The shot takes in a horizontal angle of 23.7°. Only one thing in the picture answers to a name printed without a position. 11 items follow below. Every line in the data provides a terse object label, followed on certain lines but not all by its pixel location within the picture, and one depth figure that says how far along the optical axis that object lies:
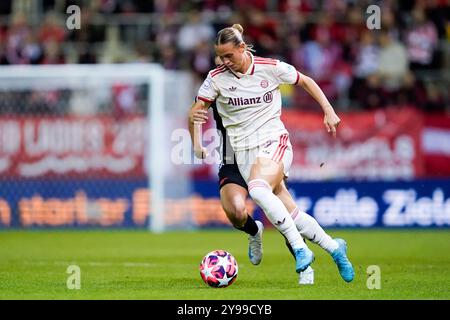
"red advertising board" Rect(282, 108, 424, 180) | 19.44
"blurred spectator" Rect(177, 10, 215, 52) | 22.02
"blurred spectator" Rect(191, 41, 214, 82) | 21.42
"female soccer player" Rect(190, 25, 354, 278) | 9.67
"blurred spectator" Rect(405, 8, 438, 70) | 21.14
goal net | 19.28
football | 9.53
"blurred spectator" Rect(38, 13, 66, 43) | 22.41
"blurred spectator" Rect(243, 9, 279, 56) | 21.36
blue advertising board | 18.91
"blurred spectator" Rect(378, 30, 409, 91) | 20.91
